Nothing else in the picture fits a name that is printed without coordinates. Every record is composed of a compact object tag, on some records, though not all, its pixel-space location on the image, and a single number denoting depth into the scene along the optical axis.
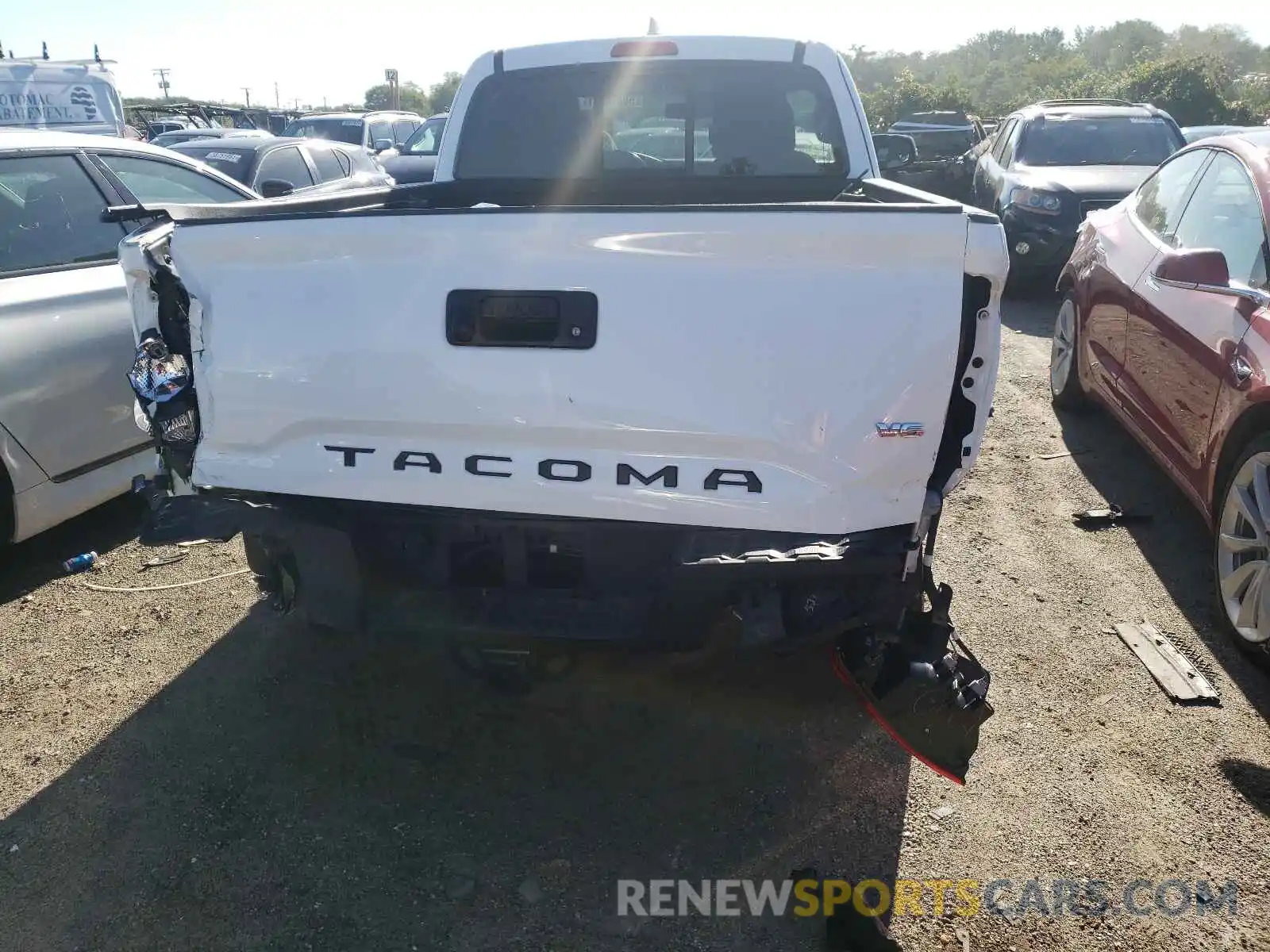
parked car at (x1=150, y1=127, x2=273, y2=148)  12.05
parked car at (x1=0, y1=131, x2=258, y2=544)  3.70
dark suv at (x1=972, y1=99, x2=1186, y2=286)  8.52
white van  10.85
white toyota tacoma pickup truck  2.20
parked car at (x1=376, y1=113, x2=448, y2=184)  11.77
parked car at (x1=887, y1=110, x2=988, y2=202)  12.69
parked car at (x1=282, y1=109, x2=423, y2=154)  15.42
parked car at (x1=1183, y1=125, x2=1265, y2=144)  12.86
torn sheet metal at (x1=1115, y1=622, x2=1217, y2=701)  3.17
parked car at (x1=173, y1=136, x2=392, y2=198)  7.96
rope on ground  3.97
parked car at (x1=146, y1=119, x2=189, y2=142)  20.56
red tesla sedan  3.35
